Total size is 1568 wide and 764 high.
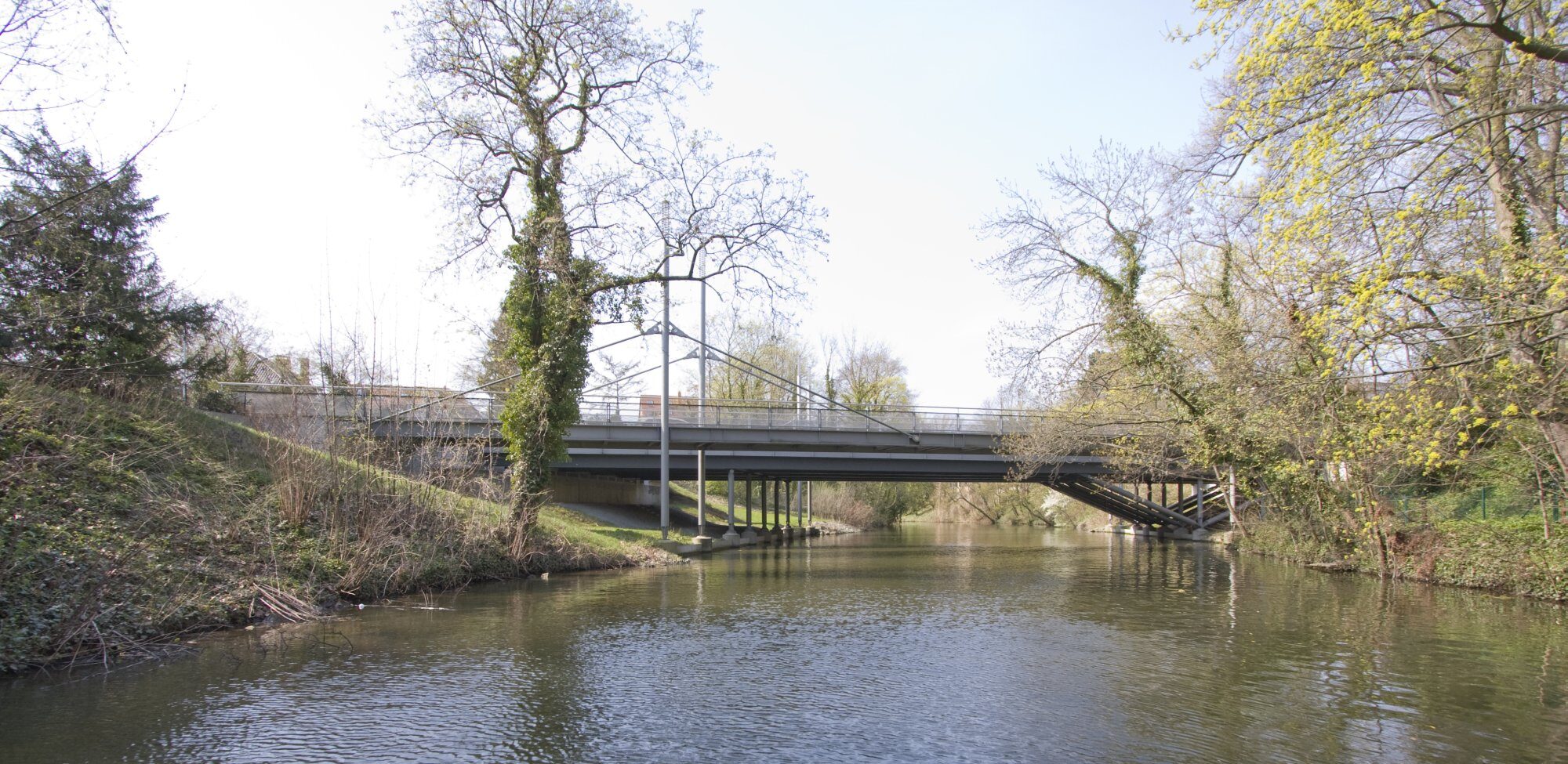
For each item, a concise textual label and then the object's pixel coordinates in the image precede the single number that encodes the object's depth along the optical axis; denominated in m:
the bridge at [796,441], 33.31
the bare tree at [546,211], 23.00
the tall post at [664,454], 29.42
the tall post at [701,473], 34.16
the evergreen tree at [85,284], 10.98
